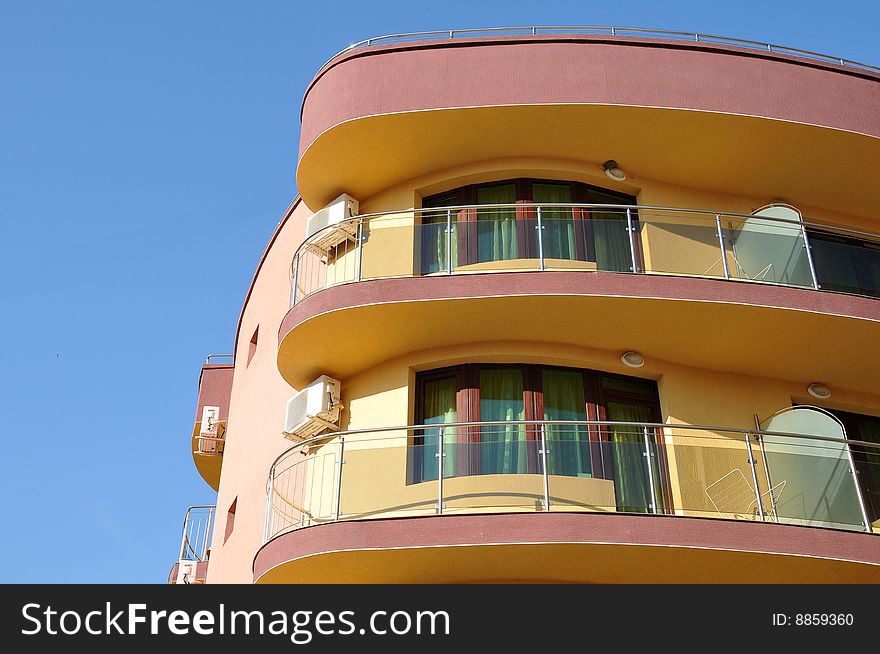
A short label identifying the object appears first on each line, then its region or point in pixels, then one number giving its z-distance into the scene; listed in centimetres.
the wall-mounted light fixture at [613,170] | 1450
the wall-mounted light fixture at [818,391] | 1359
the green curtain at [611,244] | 1317
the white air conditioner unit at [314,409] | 1334
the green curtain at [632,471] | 1144
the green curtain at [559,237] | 1322
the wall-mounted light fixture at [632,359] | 1314
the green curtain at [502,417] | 1163
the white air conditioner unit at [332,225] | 1419
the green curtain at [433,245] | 1339
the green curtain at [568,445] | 1156
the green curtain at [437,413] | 1163
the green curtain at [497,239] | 1345
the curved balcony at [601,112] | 1391
